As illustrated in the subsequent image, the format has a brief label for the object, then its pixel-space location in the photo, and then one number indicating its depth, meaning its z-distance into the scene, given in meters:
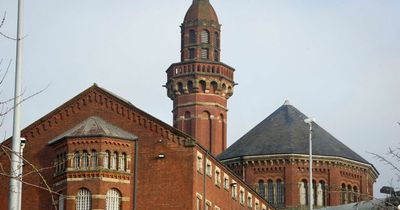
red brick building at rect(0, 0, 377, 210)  65.62
